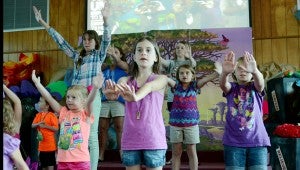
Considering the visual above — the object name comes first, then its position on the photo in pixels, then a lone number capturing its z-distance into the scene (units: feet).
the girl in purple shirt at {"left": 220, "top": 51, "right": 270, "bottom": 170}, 7.80
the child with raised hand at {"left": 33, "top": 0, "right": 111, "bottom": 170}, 9.68
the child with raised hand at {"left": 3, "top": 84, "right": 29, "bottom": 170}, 5.86
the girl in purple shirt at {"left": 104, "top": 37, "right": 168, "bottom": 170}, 6.90
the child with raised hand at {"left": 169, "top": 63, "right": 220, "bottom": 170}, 10.36
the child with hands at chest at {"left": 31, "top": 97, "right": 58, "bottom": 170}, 12.03
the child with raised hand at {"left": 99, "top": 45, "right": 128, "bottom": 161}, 13.41
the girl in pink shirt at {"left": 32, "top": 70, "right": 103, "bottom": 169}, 8.09
